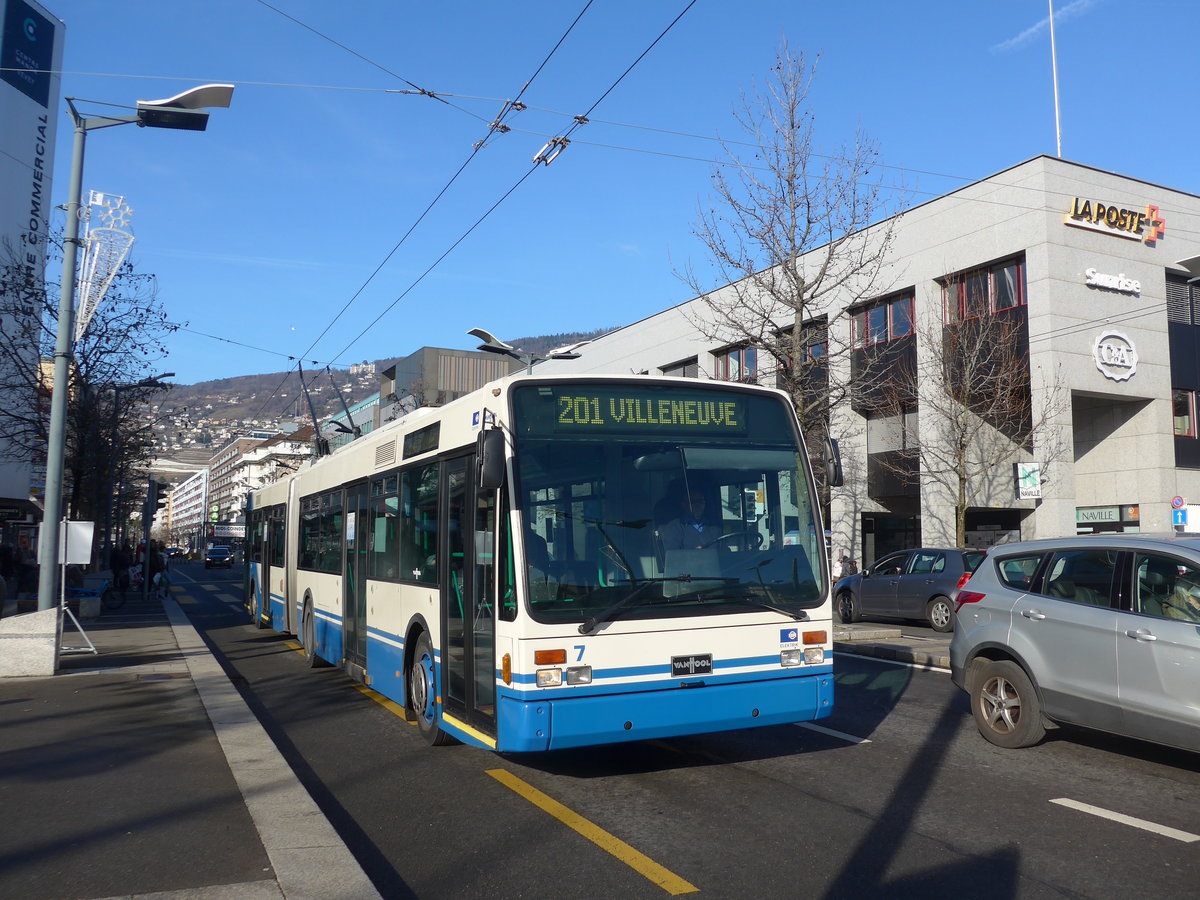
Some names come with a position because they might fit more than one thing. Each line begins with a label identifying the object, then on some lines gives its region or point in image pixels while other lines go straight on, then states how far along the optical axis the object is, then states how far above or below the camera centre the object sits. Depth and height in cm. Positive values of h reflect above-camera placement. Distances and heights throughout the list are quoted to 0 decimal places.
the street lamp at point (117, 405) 2466 +357
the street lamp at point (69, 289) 1240 +341
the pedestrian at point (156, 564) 3397 -88
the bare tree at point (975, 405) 2642 +374
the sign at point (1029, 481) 2183 +129
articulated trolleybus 630 -19
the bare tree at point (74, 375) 2341 +403
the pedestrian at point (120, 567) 2927 -87
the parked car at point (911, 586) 1802 -92
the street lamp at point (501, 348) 2536 +511
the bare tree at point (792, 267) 1880 +534
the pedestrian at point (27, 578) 2733 -111
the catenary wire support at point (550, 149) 1310 +531
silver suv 644 -72
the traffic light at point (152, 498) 3347 +141
